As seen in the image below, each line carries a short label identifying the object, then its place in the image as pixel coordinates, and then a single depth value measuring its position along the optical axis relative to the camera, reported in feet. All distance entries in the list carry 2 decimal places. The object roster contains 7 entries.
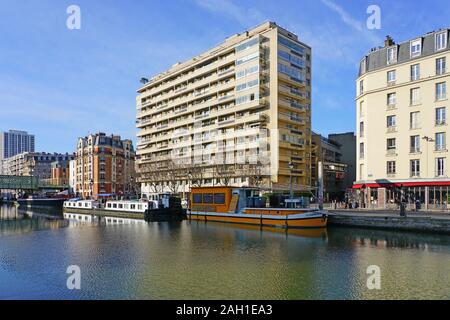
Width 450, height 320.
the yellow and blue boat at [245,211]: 141.69
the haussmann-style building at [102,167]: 442.50
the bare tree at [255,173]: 236.51
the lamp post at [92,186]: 432.74
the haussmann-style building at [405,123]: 169.07
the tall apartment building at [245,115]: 249.55
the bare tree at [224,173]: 254.72
